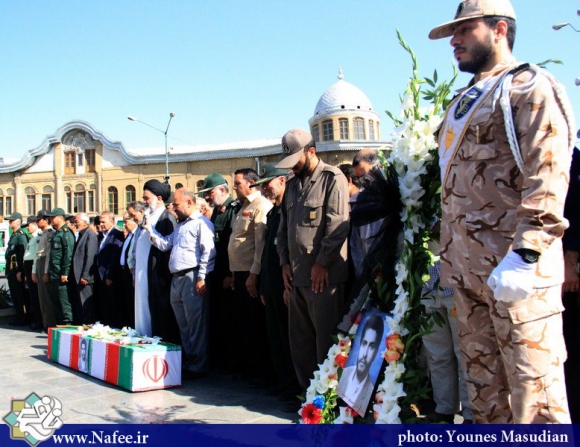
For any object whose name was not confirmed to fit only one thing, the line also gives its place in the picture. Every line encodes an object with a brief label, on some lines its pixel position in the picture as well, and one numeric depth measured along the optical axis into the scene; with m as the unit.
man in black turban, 6.52
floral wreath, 3.19
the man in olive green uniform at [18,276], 10.84
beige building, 51.62
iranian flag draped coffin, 5.18
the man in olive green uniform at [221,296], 6.34
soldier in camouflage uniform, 2.14
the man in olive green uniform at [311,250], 4.09
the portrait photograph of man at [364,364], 3.35
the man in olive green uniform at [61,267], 9.02
